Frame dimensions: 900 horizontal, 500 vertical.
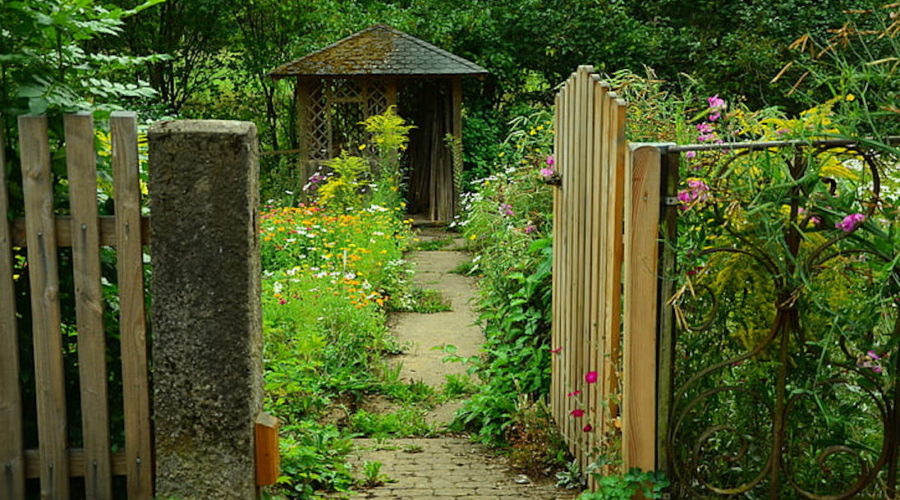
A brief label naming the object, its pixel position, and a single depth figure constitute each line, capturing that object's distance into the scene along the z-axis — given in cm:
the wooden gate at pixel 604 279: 380
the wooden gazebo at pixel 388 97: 1526
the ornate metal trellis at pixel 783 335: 343
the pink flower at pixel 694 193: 361
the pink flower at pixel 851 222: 334
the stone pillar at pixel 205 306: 358
